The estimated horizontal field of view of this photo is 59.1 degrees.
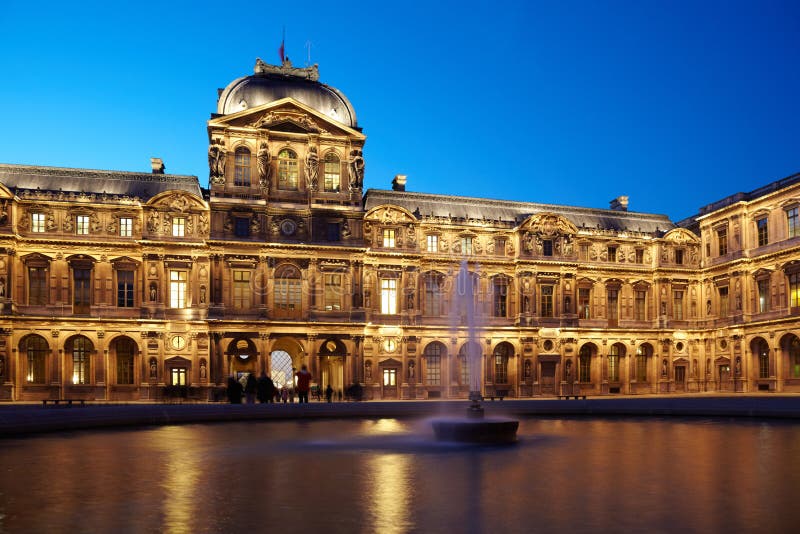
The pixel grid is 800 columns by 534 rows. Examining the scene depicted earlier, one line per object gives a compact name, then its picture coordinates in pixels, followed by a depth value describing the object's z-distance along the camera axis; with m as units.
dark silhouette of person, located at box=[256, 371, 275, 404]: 35.03
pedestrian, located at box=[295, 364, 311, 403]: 33.88
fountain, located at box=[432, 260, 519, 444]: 19.05
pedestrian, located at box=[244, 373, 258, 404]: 35.53
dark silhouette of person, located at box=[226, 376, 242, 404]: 34.47
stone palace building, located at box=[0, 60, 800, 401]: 45.47
